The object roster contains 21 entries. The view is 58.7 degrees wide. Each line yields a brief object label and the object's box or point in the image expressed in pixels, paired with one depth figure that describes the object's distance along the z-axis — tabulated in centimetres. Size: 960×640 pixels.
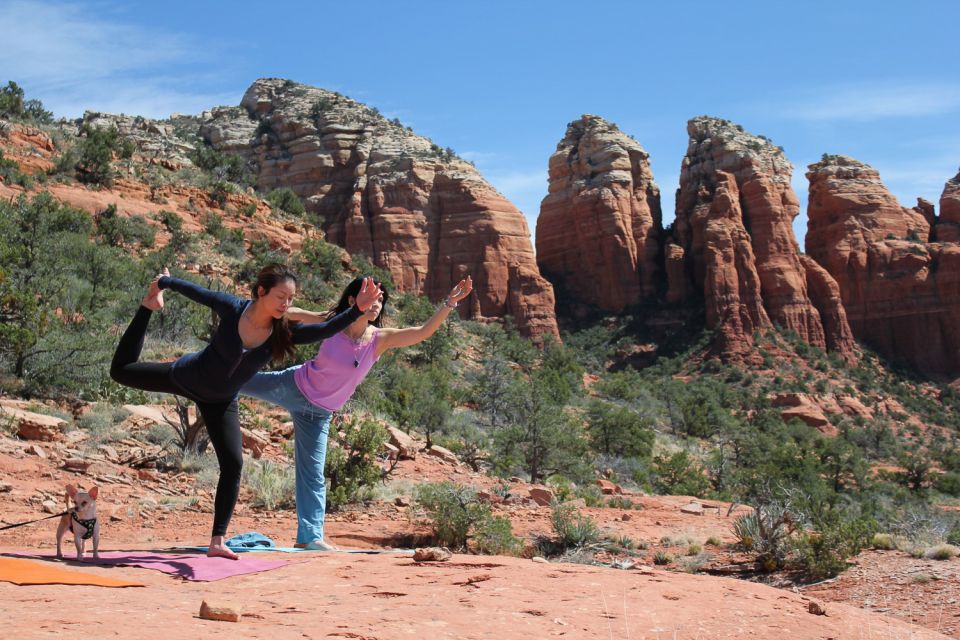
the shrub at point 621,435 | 2273
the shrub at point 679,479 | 1722
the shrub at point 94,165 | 3028
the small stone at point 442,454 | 1355
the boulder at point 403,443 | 1241
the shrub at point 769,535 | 775
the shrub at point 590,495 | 1159
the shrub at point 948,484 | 3095
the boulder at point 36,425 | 914
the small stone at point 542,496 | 1085
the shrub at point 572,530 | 853
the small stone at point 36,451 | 847
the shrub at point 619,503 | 1185
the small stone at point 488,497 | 1005
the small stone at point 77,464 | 823
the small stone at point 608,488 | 1397
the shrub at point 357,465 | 926
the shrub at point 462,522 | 792
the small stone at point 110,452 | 912
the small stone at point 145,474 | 871
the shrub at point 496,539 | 786
